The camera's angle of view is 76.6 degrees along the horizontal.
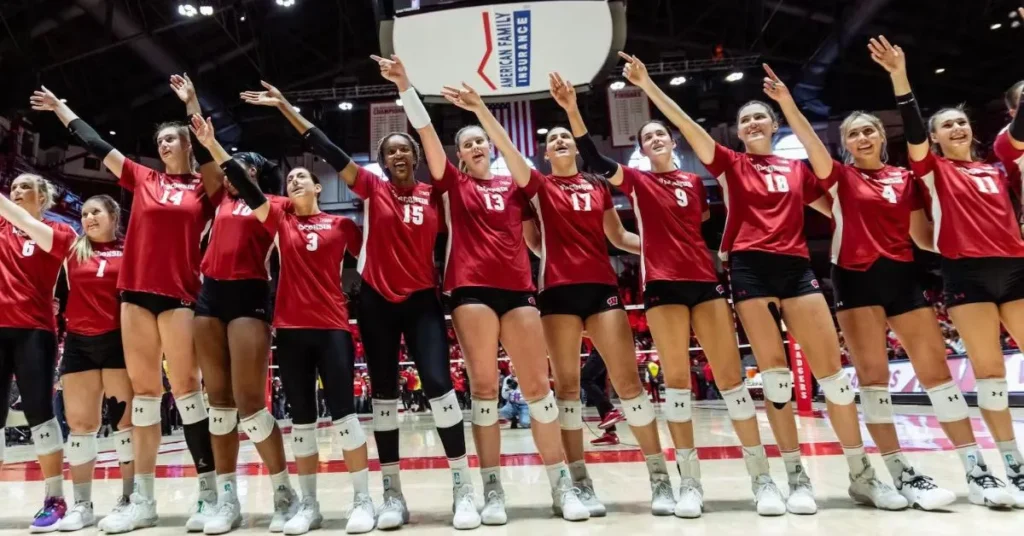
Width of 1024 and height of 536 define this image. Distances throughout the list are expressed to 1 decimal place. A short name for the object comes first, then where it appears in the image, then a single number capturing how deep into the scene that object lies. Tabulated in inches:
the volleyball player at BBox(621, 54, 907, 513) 119.3
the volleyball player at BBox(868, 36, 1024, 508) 119.8
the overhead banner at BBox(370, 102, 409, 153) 506.9
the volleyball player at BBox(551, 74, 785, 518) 122.3
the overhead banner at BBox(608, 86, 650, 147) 509.7
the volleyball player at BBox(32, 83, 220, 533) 129.6
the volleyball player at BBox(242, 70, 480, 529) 121.9
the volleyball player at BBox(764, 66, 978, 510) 121.7
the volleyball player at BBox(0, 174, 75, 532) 137.5
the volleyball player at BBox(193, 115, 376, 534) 120.9
